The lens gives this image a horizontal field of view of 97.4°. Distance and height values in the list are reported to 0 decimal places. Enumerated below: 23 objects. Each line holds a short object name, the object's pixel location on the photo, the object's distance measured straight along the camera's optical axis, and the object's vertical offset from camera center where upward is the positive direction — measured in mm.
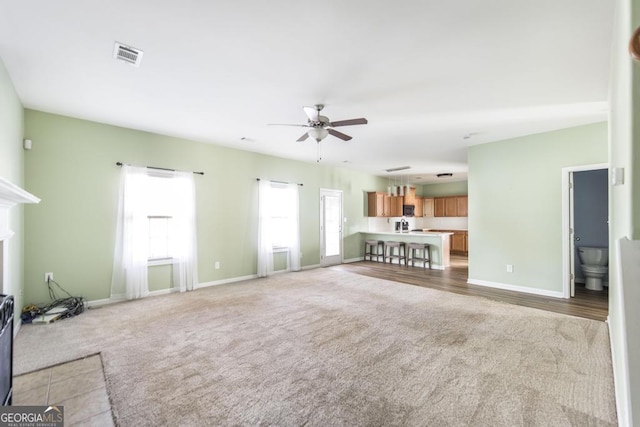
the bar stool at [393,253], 7793 -1040
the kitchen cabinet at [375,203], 8977 +377
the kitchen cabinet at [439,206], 10859 +356
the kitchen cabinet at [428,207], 11211 +329
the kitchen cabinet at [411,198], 9844 +625
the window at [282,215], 6504 +10
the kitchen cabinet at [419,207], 11070 +327
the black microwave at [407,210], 9522 +175
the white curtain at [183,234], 4969 -330
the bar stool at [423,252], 7352 -1006
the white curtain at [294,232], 6691 -395
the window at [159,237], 4801 -367
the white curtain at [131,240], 4371 -392
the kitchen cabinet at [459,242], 9898 -979
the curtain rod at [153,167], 4411 +813
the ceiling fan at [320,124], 3244 +1102
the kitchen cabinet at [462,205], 10180 +364
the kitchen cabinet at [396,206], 9516 +314
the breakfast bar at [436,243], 7211 -723
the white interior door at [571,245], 4445 -477
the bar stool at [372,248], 8422 -1019
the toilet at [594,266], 4918 -903
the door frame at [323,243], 7555 -773
